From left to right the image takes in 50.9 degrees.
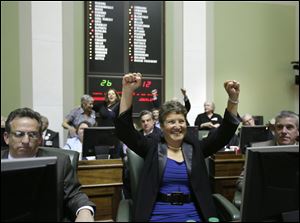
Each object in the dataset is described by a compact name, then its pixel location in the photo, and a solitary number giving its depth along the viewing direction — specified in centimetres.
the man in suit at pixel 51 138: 422
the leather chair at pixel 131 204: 168
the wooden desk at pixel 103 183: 246
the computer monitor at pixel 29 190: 90
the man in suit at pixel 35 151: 162
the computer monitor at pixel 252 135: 334
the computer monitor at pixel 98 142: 289
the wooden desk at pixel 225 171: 281
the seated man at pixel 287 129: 224
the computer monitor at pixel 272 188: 111
